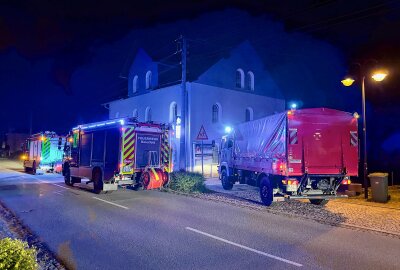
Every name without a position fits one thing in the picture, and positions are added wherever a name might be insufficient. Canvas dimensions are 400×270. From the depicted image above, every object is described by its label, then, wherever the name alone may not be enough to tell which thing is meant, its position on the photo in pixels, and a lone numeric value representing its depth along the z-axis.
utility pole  17.68
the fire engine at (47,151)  24.83
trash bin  12.62
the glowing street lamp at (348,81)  13.80
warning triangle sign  17.28
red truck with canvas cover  11.10
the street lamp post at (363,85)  13.15
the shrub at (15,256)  3.72
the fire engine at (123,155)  14.08
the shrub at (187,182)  15.55
